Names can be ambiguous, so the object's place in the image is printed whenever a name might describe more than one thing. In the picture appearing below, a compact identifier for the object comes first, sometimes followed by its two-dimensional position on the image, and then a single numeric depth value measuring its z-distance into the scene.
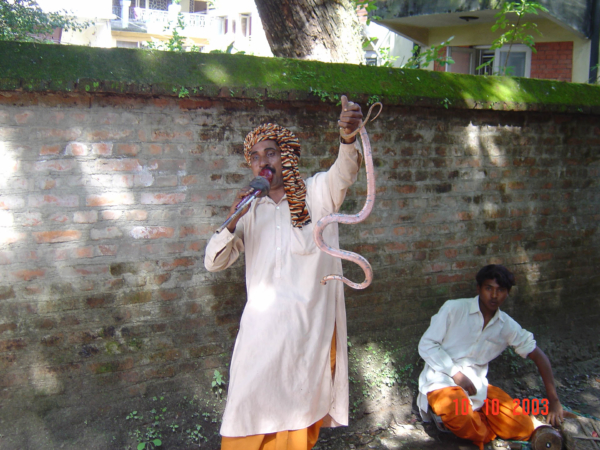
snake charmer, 2.45
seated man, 3.47
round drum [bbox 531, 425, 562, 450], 3.41
